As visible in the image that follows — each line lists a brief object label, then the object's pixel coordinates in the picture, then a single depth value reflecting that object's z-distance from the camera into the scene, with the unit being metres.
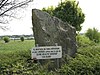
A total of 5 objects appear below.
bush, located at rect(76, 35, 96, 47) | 7.69
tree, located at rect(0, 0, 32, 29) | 6.71
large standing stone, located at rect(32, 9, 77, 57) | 4.91
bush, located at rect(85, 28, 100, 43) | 14.21
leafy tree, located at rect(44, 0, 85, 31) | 12.07
